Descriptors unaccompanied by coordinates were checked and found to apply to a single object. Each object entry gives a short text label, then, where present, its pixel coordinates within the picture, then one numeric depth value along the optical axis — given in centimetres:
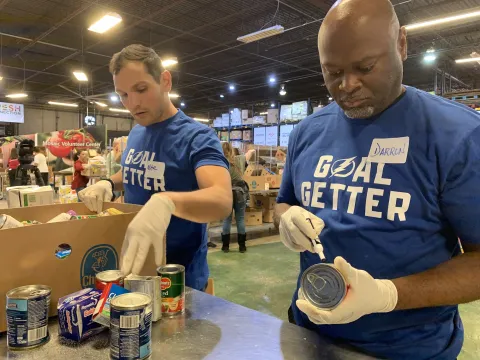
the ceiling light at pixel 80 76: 900
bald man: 85
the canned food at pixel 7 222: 101
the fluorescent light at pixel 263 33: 643
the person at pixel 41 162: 895
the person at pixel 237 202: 536
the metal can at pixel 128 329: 78
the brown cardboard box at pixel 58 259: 91
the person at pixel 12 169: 750
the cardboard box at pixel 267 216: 757
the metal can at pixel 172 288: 103
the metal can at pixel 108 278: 97
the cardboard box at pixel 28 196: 161
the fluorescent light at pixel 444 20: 574
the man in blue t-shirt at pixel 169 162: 131
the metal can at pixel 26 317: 84
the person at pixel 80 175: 539
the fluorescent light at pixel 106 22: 601
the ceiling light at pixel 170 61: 840
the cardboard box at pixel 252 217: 724
